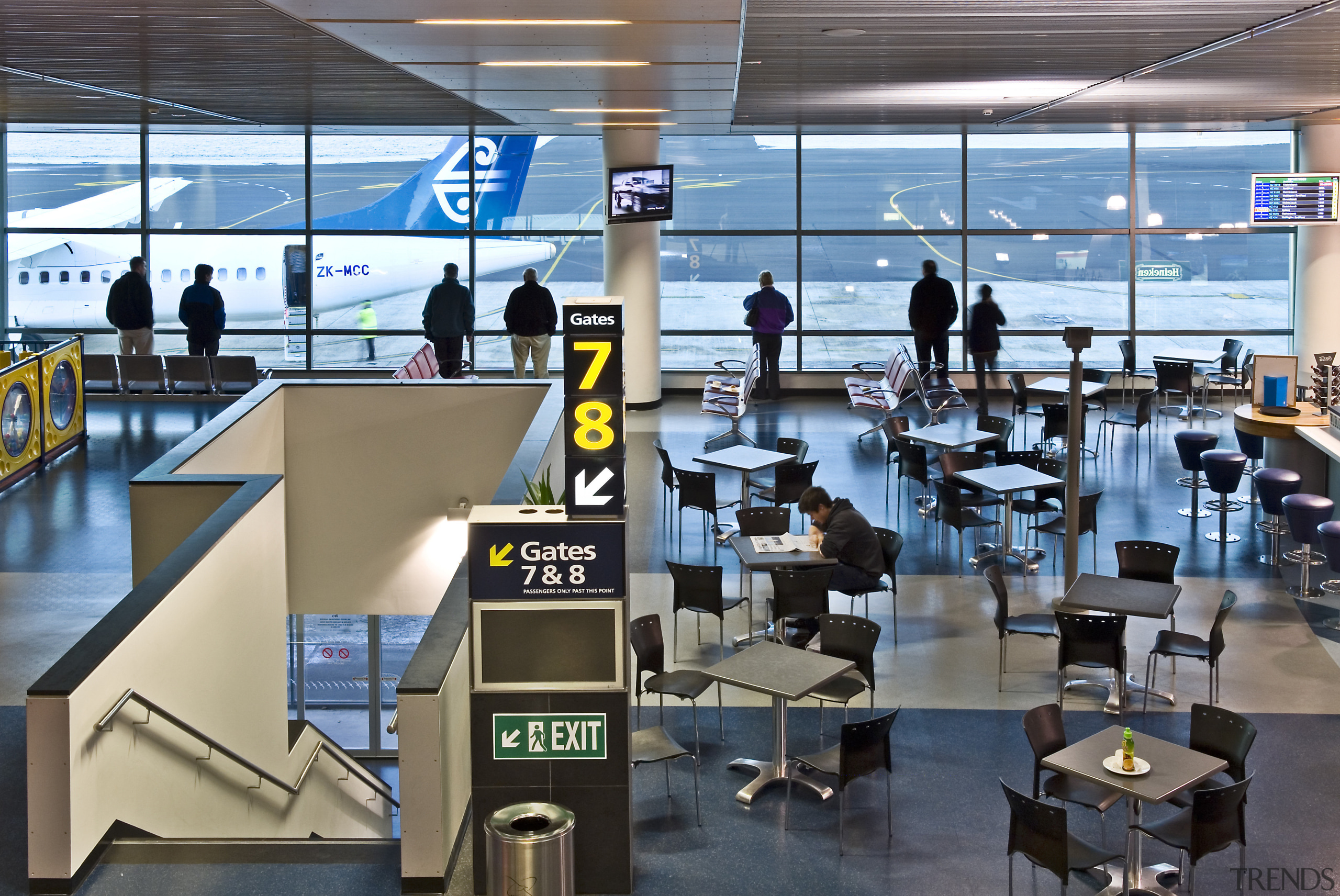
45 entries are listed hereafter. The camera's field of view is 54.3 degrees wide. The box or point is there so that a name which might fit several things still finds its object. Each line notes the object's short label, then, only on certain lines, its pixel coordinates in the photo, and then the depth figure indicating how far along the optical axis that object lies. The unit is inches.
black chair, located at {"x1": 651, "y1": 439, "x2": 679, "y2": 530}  429.1
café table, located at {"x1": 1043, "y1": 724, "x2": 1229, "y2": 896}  219.9
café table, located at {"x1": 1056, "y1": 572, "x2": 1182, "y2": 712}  296.5
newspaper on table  336.5
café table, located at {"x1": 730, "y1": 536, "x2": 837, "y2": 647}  326.3
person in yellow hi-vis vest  700.0
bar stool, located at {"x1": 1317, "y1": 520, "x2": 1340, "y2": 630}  345.7
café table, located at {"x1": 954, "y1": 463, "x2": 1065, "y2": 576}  381.7
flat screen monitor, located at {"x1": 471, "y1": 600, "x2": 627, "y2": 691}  226.2
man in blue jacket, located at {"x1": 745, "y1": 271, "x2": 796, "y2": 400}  617.3
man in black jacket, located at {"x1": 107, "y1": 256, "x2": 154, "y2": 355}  621.6
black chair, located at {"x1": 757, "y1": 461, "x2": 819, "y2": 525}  414.6
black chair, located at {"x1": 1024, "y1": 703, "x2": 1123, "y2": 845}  236.2
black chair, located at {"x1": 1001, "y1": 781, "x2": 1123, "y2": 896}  208.5
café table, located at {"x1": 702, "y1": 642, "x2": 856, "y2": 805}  259.4
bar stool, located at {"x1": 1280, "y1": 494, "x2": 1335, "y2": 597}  371.9
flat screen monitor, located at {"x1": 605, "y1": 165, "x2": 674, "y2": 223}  593.9
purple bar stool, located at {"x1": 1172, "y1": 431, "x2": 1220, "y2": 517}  450.3
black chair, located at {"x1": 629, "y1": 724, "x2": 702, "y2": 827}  256.5
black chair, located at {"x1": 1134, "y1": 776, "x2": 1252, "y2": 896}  217.0
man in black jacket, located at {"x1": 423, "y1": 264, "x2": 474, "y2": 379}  574.2
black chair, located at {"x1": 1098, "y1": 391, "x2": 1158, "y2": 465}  519.2
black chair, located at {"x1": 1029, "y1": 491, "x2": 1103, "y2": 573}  376.5
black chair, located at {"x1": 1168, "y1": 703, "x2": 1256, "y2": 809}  236.2
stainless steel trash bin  210.4
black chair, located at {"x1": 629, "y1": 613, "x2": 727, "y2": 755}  285.0
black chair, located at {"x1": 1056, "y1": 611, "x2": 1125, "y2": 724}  293.0
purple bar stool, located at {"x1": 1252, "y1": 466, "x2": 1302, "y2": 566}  401.4
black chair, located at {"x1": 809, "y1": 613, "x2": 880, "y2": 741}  280.1
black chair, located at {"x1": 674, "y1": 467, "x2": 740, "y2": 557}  405.1
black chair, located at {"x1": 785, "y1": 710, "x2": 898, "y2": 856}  243.3
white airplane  695.1
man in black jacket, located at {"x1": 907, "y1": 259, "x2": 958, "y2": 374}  610.9
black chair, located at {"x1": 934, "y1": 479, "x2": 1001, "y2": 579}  390.9
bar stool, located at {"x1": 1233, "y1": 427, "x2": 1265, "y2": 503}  465.4
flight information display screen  578.6
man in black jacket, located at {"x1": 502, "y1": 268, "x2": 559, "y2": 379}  590.9
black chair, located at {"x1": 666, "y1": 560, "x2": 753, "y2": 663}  327.0
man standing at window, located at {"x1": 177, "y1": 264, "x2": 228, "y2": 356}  615.5
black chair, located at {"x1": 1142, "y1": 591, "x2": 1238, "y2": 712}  295.7
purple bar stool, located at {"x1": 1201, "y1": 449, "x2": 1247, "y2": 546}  414.3
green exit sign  229.0
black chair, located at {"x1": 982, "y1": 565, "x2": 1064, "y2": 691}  313.4
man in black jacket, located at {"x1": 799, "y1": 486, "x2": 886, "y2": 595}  337.7
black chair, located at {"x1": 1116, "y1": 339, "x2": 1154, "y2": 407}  636.7
